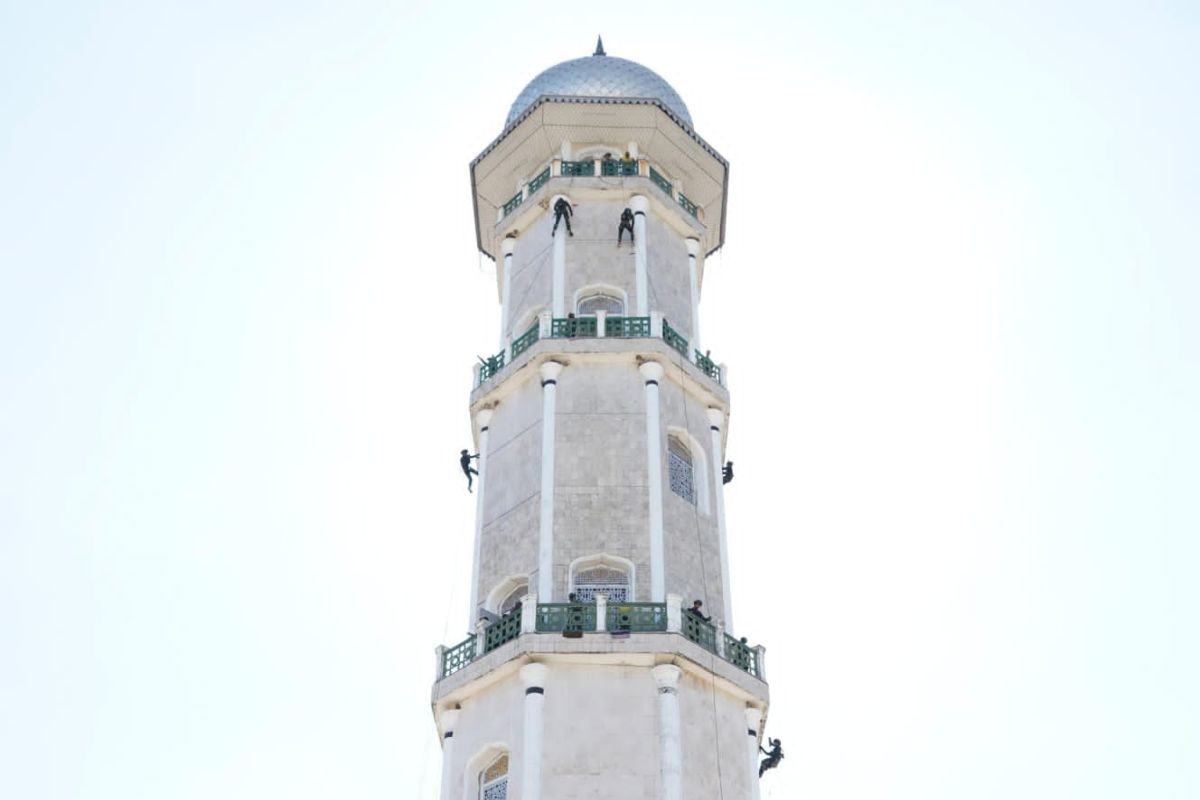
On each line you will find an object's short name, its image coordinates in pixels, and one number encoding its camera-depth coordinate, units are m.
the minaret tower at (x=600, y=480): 30.30
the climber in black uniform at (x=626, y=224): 40.19
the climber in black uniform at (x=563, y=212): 40.44
